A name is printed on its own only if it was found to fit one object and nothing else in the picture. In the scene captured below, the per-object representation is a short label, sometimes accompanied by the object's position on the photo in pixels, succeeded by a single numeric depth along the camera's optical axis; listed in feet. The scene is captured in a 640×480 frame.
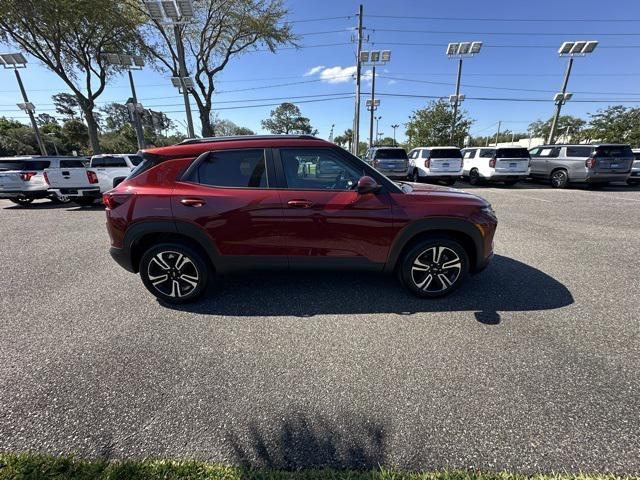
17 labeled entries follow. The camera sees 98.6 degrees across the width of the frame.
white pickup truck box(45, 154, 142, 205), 28.50
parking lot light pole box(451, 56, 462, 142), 73.46
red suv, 9.74
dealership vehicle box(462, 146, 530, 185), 40.45
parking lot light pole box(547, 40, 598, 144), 59.49
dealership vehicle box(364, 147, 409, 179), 42.93
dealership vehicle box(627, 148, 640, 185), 41.01
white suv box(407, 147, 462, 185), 41.63
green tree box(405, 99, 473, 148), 91.66
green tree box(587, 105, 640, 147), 101.65
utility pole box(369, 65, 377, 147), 96.75
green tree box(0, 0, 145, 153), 47.26
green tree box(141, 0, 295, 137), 59.62
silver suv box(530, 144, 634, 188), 35.35
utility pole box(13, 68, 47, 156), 68.49
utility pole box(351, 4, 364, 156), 71.36
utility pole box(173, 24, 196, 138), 40.16
